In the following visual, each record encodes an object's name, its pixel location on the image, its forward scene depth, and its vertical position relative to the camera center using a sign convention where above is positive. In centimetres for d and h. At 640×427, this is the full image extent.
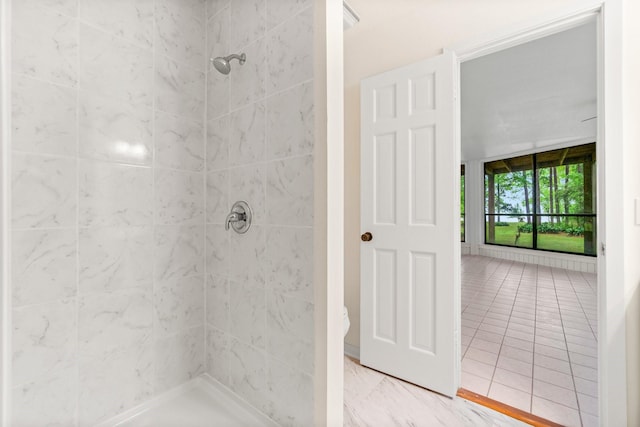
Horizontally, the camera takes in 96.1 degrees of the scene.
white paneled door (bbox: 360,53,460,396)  170 -8
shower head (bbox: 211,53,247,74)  119 +62
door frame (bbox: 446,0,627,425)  130 -2
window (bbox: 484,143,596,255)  555 +23
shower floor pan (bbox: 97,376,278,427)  119 -87
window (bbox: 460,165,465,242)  747 +24
